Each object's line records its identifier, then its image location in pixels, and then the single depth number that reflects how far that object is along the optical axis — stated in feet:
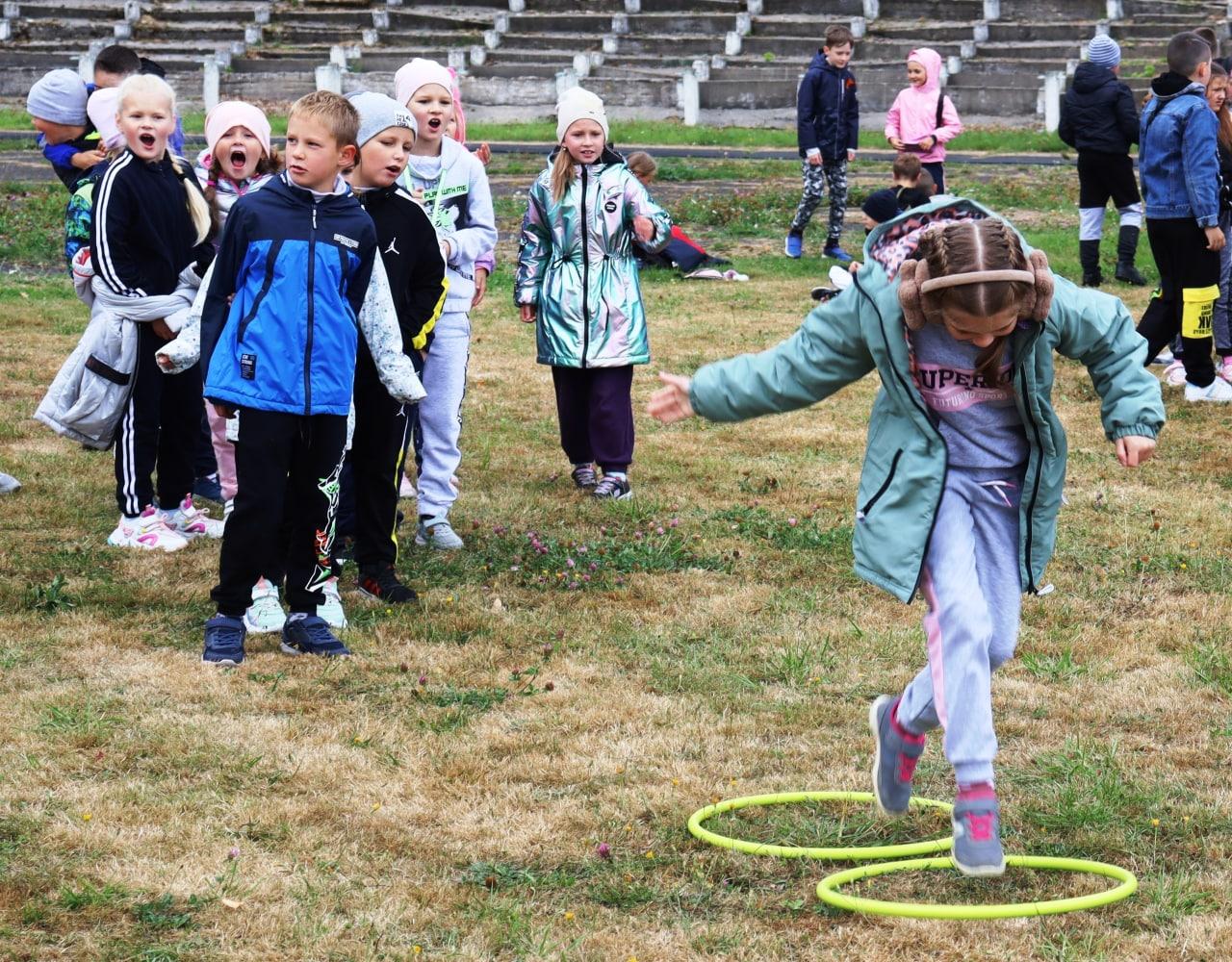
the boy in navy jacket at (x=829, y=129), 54.95
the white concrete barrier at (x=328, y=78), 117.37
